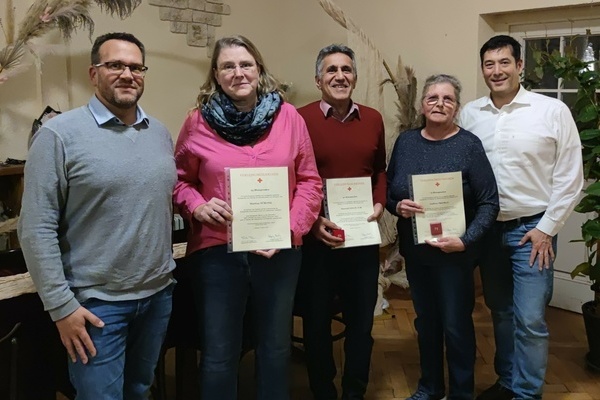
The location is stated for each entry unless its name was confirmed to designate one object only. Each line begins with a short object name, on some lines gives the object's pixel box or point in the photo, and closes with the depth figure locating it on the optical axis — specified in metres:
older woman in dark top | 2.04
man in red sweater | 2.09
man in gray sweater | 1.39
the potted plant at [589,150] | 2.62
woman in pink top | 1.76
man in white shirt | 2.07
